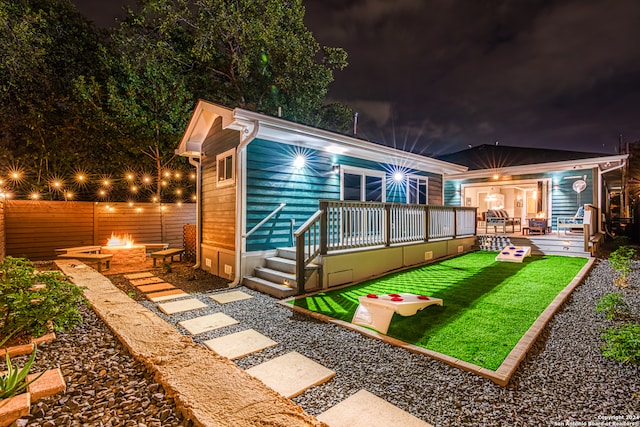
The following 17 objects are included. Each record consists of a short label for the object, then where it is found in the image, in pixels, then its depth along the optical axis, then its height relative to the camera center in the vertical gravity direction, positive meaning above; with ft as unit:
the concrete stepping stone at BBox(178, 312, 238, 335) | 12.23 -4.65
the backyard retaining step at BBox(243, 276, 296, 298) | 16.60 -4.23
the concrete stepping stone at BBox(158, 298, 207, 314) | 14.60 -4.65
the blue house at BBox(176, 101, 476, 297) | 18.38 +0.54
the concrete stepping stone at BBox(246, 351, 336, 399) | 7.80 -4.49
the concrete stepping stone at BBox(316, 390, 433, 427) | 6.41 -4.44
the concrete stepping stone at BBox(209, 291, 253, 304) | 16.24 -4.62
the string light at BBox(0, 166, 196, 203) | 34.45 +3.90
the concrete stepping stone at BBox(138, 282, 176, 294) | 18.53 -4.66
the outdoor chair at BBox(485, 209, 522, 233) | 36.42 -0.28
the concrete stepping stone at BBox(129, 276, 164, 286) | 20.36 -4.65
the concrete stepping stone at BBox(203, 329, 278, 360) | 9.97 -4.57
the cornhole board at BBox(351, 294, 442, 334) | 11.68 -3.78
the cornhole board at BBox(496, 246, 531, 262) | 25.30 -3.32
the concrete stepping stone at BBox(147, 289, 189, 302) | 16.63 -4.65
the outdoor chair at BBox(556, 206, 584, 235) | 32.55 -0.49
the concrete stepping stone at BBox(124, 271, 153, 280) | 22.28 -4.64
